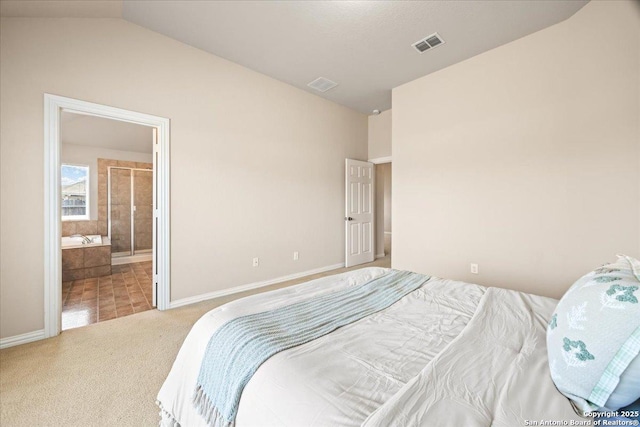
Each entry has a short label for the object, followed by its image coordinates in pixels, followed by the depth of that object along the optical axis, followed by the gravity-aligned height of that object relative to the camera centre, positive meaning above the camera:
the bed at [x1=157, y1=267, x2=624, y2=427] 0.71 -0.53
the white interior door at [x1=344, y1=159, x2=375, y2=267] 4.81 +0.04
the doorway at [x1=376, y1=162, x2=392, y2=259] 5.68 +0.02
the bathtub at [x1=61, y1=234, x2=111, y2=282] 3.86 -0.68
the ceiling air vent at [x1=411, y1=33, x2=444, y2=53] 2.80 +1.89
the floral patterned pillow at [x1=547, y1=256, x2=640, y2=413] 0.66 -0.36
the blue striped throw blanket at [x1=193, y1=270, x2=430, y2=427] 0.94 -0.50
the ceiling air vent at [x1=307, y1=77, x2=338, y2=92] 3.81 +1.95
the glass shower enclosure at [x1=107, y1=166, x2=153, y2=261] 5.41 +0.08
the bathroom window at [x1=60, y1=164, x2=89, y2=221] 5.01 +0.44
